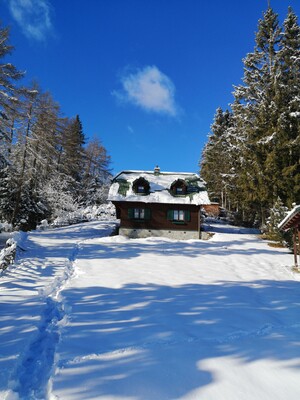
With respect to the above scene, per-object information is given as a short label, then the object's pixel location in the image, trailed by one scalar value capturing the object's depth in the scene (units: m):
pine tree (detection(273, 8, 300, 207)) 25.52
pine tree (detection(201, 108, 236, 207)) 40.50
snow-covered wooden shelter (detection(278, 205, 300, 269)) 14.41
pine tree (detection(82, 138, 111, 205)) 41.78
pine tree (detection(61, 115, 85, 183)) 38.69
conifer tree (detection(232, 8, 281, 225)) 26.87
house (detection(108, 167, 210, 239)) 27.11
